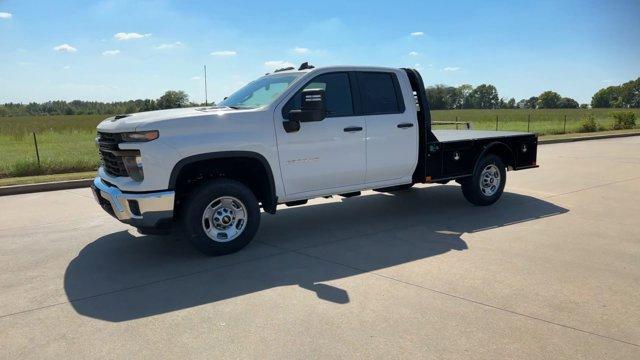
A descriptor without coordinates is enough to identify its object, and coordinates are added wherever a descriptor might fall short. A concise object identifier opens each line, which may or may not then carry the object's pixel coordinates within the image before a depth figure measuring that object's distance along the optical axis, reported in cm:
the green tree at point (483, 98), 14788
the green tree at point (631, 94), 13900
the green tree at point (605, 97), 14624
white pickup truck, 510
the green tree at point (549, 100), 15350
